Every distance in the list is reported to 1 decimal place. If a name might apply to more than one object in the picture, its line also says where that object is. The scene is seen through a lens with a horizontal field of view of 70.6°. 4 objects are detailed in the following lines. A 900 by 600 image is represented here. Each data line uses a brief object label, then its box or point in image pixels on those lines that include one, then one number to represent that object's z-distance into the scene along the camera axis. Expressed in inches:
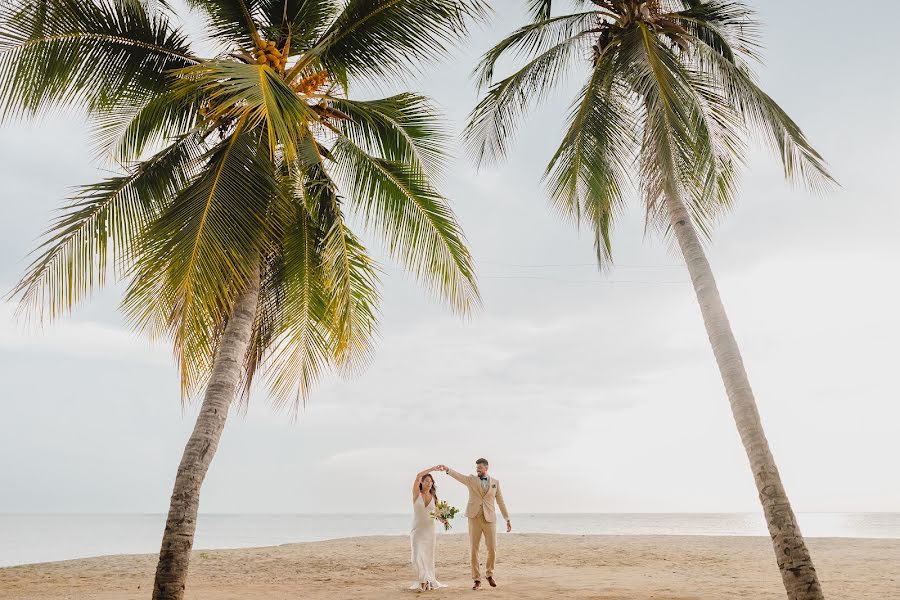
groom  358.0
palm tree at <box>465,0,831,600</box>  271.3
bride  360.2
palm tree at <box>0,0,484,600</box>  278.3
